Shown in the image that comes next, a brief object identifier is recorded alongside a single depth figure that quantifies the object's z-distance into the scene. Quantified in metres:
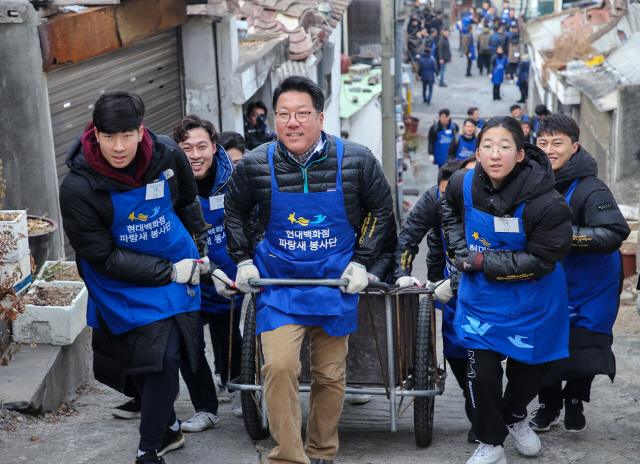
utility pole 12.98
